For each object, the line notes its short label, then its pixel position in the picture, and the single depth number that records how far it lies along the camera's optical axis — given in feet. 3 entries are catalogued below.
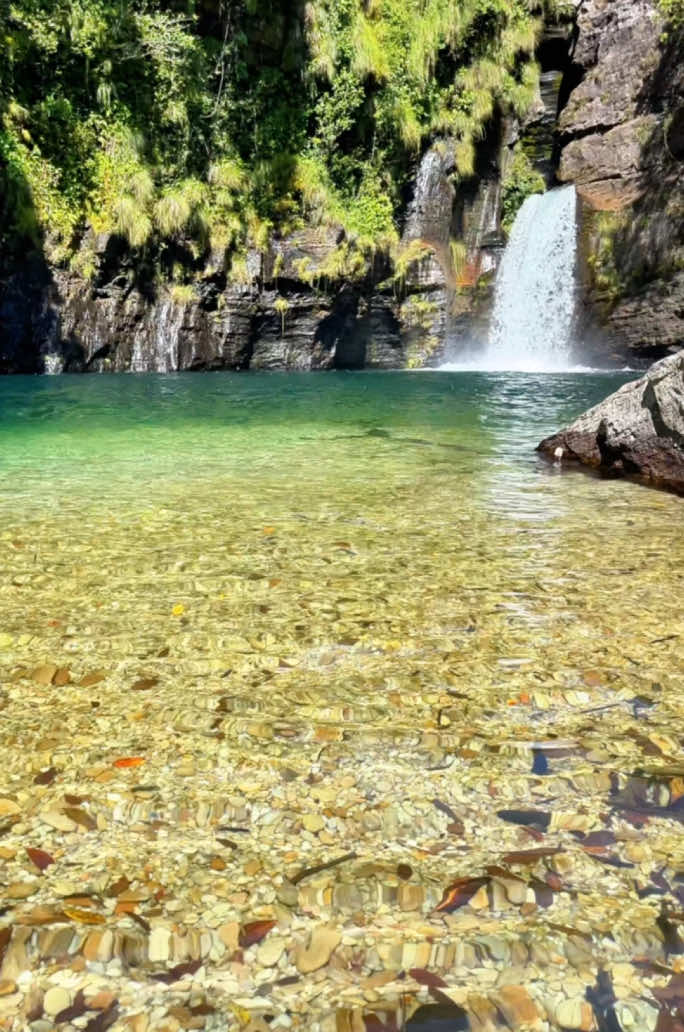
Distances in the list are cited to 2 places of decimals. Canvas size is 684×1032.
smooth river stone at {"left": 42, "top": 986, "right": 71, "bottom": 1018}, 4.86
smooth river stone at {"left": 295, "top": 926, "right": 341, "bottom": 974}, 5.22
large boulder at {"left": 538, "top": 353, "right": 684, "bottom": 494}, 21.44
